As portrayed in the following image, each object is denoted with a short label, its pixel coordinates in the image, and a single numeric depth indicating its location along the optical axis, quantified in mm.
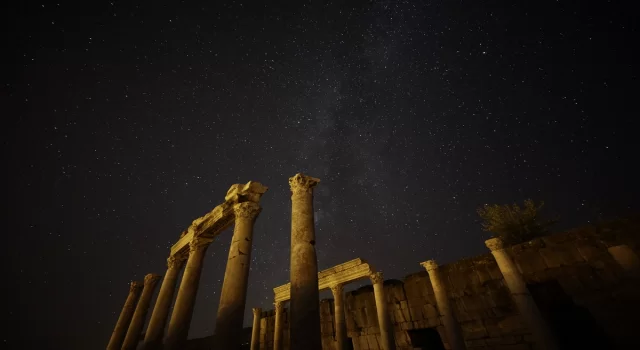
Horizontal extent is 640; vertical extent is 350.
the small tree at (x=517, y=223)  17422
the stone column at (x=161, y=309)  10719
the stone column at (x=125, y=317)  13820
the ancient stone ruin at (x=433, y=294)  7461
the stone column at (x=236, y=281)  7152
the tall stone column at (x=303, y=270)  5617
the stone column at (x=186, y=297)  9562
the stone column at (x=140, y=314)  12242
